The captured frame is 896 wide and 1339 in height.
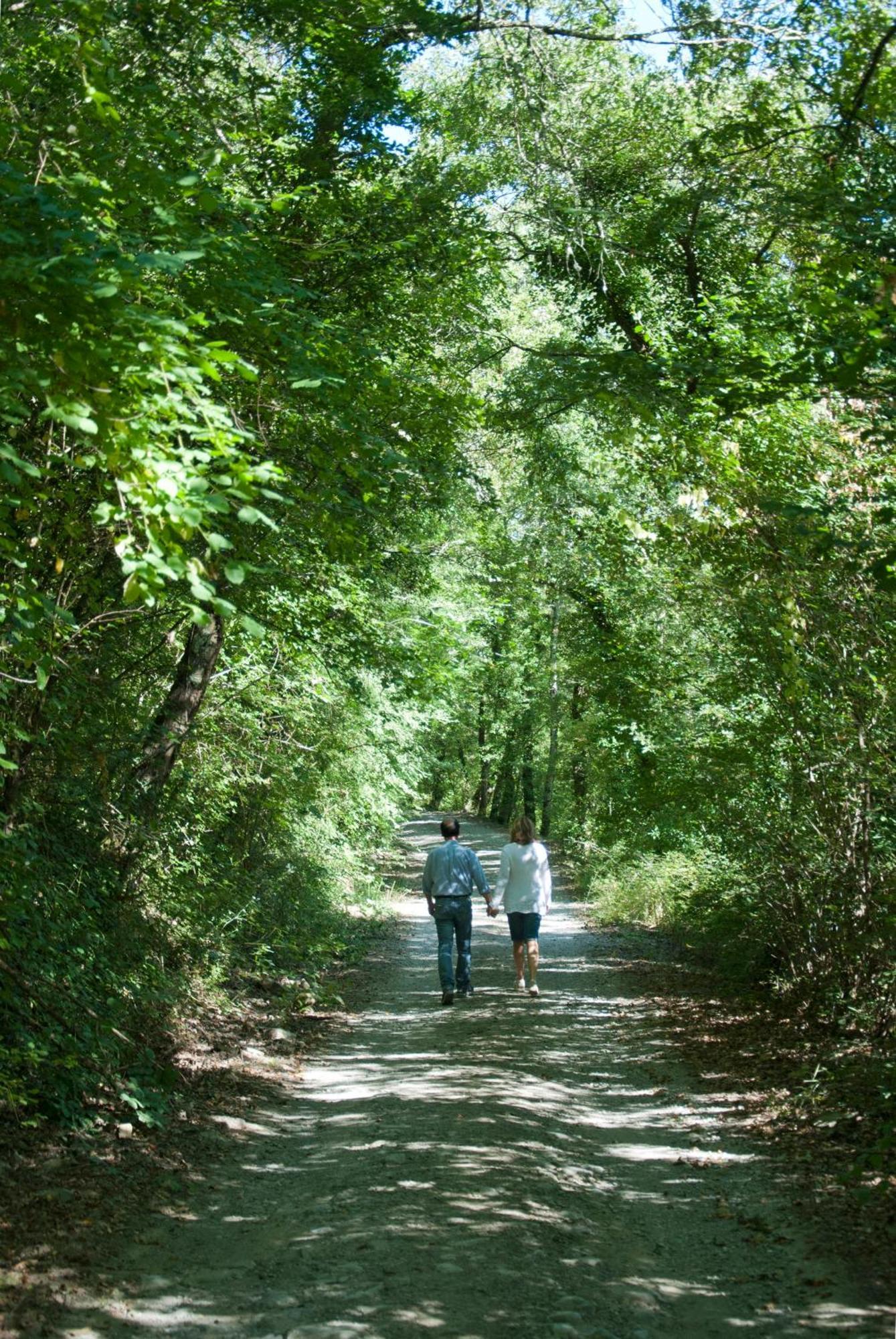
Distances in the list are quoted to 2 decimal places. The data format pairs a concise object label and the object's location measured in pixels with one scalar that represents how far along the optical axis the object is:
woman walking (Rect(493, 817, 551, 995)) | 12.58
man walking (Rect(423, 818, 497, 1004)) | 12.40
